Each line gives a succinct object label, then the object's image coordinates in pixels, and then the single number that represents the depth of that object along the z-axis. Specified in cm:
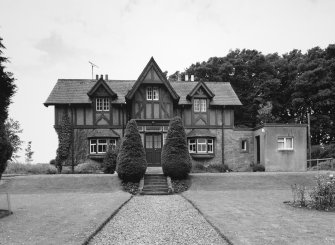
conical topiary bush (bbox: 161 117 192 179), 2556
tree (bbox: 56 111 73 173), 3406
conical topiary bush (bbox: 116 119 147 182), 2484
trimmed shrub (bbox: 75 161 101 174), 3322
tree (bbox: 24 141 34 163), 5199
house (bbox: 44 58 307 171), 3341
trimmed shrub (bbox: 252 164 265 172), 3356
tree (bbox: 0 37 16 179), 1505
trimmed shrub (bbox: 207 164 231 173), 3375
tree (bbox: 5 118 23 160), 4931
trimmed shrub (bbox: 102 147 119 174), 3031
